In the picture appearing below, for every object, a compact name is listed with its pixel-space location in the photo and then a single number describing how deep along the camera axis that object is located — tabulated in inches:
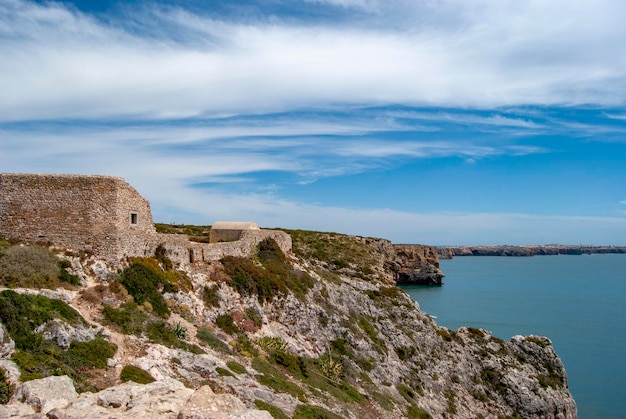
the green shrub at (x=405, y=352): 1804.9
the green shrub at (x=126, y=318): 805.2
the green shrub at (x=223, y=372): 825.5
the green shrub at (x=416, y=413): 1449.3
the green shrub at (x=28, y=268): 755.4
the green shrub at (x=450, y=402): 1688.0
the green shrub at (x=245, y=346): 1070.2
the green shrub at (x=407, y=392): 1556.3
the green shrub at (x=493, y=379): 1913.1
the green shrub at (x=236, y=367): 897.1
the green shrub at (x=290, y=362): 1142.3
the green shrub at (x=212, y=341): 970.1
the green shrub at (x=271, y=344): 1182.9
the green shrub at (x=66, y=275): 849.5
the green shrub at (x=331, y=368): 1306.7
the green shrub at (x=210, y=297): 1173.7
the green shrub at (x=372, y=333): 1725.3
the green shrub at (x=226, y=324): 1136.2
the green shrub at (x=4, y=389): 494.2
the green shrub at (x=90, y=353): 635.5
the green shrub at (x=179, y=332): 914.1
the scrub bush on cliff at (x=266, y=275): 1363.2
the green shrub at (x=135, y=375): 642.8
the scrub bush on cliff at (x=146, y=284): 951.6
